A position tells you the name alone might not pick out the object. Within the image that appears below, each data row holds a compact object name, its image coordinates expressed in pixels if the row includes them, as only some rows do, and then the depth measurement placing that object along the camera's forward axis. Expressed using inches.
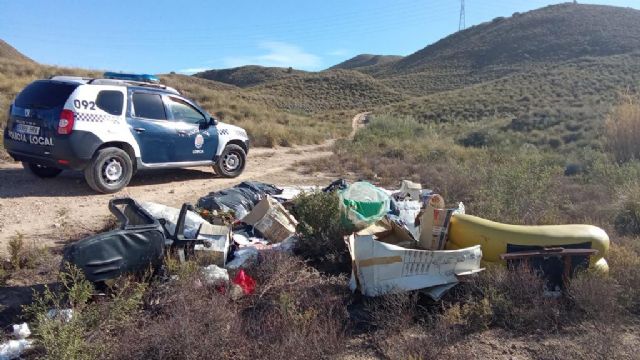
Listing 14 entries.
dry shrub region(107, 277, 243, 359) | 136.7
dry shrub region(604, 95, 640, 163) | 518.3
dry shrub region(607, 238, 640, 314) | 183.0
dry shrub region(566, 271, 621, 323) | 168.6
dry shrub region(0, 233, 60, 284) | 189.6
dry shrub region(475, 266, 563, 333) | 168.6
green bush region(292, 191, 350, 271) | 216.4
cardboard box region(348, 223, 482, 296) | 178.1
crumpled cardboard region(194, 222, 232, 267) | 194.4
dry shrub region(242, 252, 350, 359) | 143.2
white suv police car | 304.7
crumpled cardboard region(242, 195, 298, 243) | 238.4
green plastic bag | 234.5
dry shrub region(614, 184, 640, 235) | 272.2
